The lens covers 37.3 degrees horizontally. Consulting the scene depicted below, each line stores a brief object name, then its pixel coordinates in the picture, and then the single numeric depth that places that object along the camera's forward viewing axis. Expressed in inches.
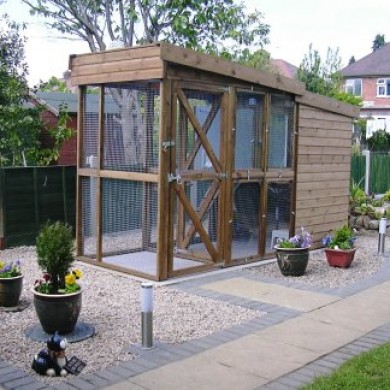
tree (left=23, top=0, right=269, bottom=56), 506.0
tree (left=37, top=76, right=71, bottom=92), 1133.4
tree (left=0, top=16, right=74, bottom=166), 399.2
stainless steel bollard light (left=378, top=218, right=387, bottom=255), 364.8
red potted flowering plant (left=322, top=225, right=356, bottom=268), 315.0
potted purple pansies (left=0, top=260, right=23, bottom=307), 220.1
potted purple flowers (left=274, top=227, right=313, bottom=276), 290.5
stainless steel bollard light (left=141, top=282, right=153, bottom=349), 182.5
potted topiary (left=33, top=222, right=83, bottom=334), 186.1
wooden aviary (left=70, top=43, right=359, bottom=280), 272.2
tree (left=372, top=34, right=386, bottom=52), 3225.9
